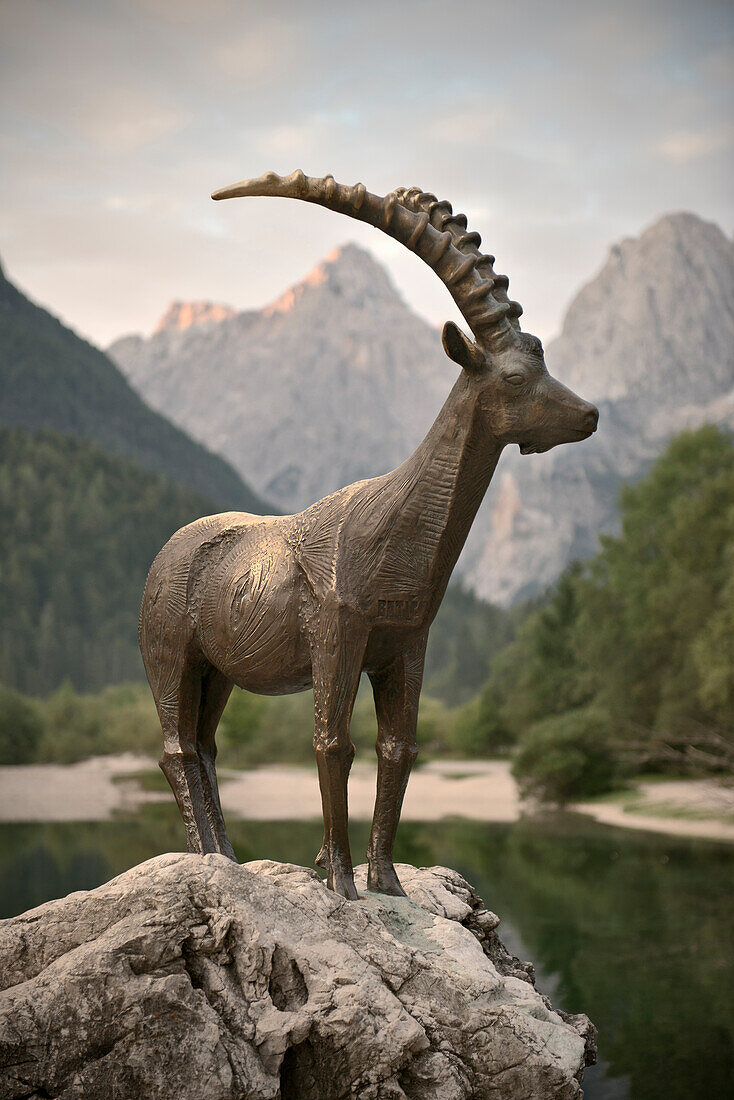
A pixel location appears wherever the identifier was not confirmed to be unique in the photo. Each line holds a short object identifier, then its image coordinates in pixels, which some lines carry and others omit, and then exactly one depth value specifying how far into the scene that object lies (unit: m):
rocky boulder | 3.98
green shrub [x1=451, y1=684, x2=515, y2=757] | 37.19
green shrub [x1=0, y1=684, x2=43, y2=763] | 34.44
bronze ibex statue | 5.04
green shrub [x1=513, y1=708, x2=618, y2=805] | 26.11
